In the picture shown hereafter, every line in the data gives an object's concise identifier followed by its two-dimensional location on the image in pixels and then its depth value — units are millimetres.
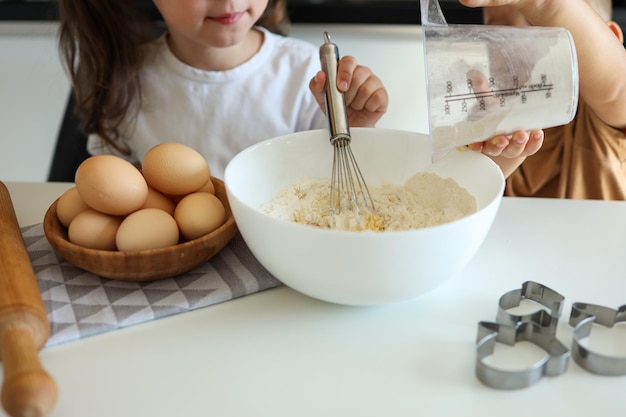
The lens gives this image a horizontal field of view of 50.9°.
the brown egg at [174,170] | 791
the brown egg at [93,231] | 741
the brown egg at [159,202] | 788
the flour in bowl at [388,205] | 766
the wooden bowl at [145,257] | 702
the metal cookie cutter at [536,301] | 652
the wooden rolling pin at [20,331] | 494
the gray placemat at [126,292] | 682
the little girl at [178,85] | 1379
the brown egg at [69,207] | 780
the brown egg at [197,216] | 754
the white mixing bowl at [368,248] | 605
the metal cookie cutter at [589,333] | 602
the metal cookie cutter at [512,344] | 586
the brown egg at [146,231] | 719
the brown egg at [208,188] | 838
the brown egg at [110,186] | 740
